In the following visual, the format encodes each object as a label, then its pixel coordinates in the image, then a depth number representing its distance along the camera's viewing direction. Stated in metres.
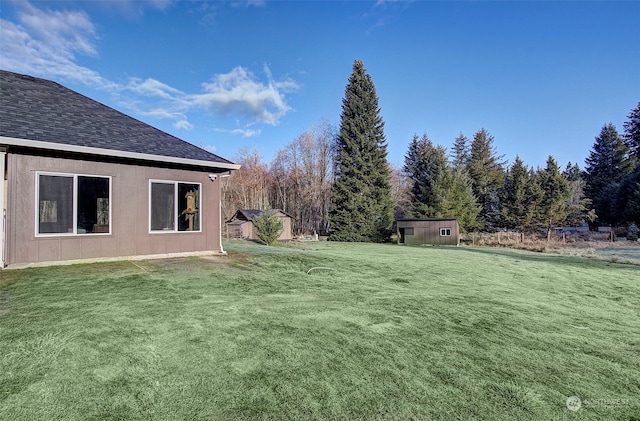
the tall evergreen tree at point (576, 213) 24.95
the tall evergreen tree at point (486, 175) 29.19
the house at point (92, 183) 5.80
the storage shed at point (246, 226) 22.83
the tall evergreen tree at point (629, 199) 25.66
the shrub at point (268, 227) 13.53
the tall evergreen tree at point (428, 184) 26.27
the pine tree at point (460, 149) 42.28
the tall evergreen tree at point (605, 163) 35.22
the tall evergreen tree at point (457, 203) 26.05
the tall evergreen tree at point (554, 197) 24.30
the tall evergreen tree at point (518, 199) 25.48
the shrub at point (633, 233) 23.40
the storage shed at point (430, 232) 21.63
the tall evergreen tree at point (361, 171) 25.03
